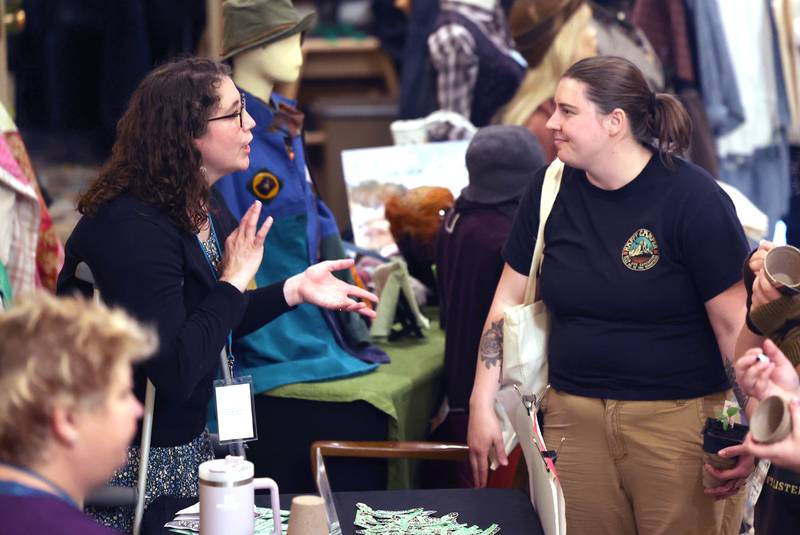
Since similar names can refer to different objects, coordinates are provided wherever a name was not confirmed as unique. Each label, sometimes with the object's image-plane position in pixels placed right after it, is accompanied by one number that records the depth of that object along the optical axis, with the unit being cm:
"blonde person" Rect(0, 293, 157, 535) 231
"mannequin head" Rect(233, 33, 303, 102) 569
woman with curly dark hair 369
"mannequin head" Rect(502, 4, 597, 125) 747
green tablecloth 537
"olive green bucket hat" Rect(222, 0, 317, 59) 566
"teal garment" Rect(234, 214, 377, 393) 539
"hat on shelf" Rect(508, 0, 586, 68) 747
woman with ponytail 420
